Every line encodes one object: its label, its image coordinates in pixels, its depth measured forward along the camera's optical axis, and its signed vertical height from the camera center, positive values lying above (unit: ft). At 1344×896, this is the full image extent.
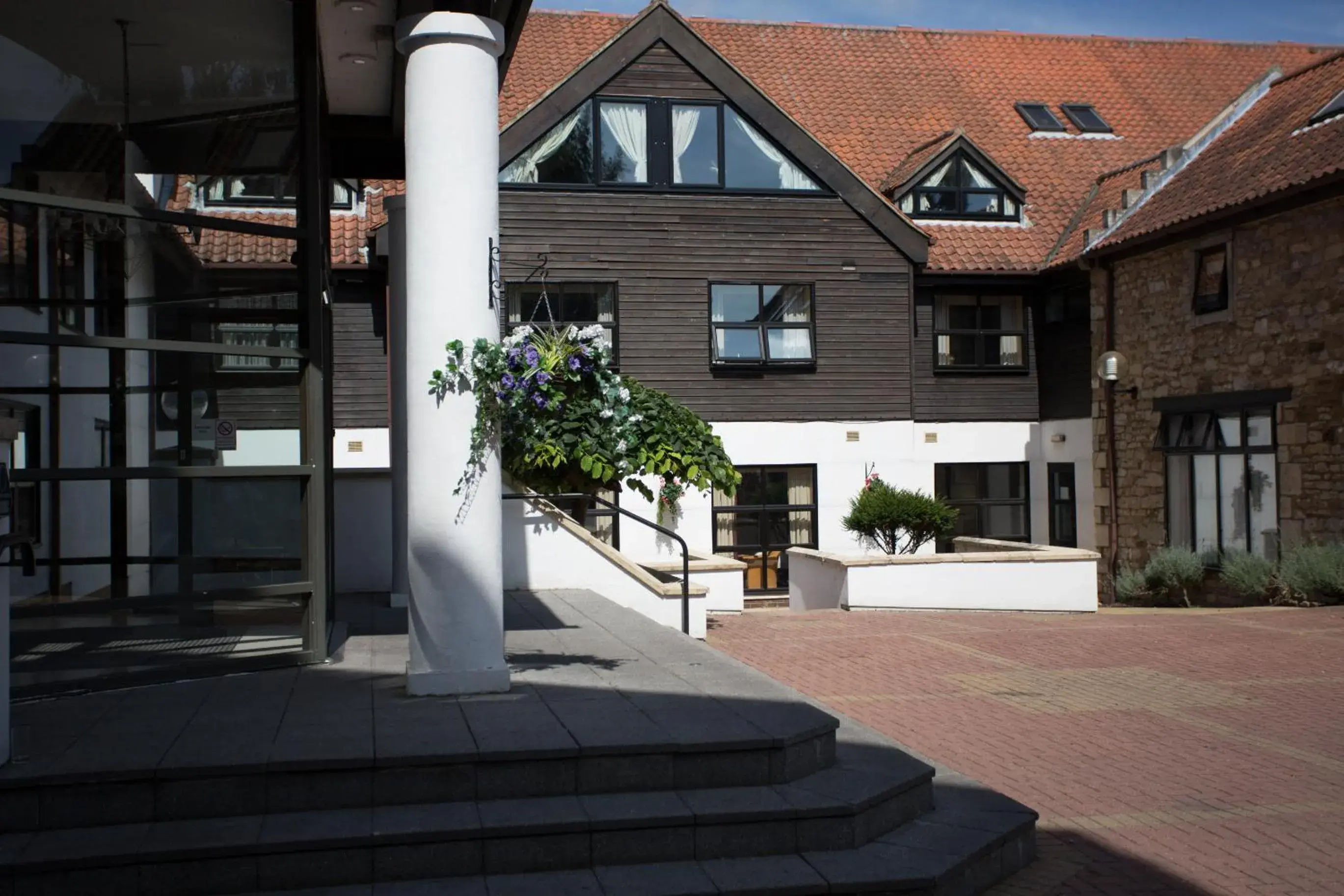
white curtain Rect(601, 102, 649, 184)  71.72 +18.12
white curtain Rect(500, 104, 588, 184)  70.59 +16.56
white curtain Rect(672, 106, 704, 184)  72.64 +18.25
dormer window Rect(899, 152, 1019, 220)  79.66 +16.01
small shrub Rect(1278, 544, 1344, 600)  54.08 -4.33
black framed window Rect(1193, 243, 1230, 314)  66.03 +9.02
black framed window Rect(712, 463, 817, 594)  74.54 -2.64
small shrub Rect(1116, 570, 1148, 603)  67.31 -5.91
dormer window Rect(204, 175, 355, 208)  25.82 +5.55
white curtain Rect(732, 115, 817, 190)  74.33 +16.34
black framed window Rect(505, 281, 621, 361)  71.15 +8.92
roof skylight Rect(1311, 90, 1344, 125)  64.95 +16.77
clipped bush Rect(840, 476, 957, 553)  65.62 -2.27
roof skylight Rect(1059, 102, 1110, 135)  88.69 +22.83
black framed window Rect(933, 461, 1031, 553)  79.92 -1.67
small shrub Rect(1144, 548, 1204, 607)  64.69 -4.99
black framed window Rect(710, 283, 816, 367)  74.38 +8.05
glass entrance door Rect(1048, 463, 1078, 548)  78.54 -2.24
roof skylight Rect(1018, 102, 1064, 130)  88.38 +22.84
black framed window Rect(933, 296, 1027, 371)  79.25 +7.89
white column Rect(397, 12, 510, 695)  22.56 +2.25
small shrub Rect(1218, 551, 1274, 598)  59.21 -4.76
